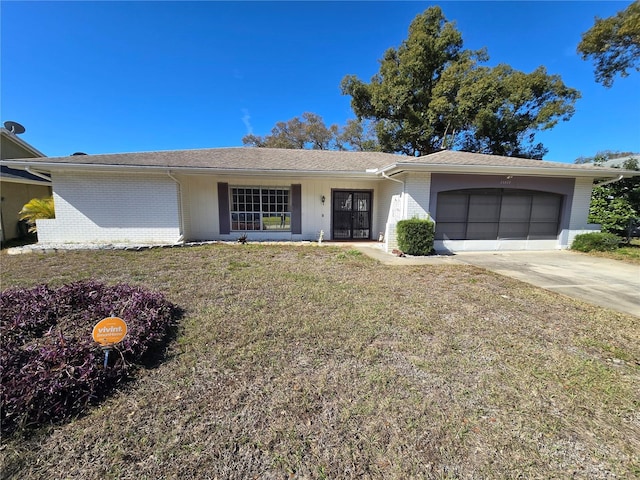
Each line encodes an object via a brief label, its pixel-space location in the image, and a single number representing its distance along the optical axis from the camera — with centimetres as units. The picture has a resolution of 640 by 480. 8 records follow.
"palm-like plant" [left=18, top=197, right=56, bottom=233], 950
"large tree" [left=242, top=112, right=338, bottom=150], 2838
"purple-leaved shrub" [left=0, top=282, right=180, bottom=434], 187
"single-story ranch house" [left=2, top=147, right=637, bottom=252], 853
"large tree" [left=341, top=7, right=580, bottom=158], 1670
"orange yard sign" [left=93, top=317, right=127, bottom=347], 223
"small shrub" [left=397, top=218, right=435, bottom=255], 813
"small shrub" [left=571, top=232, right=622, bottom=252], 879
